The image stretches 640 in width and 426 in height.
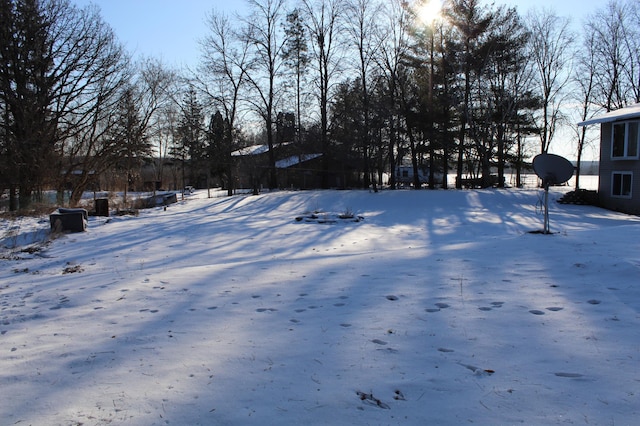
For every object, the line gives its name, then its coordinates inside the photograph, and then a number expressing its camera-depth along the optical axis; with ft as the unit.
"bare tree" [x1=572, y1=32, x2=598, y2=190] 114.83
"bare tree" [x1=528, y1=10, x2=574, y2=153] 116.16
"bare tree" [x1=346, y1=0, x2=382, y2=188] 106.68
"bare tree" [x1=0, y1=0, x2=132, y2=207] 57.21
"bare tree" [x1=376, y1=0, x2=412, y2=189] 103.81
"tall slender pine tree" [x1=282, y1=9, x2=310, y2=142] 111.96
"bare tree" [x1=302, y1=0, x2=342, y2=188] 112.98
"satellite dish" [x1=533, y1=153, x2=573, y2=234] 32.81
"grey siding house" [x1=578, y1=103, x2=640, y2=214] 68.80
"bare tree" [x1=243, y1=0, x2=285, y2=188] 107.92
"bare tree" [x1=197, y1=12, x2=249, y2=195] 100.22
